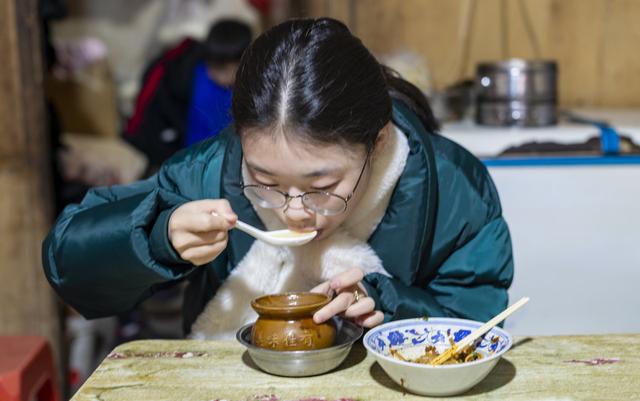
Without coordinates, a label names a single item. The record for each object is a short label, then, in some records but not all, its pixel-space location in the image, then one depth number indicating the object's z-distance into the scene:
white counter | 2.77
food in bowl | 1.43
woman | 1.56
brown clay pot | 1.43
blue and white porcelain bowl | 1.32
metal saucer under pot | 1.41
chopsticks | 1.43
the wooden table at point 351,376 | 1.37
